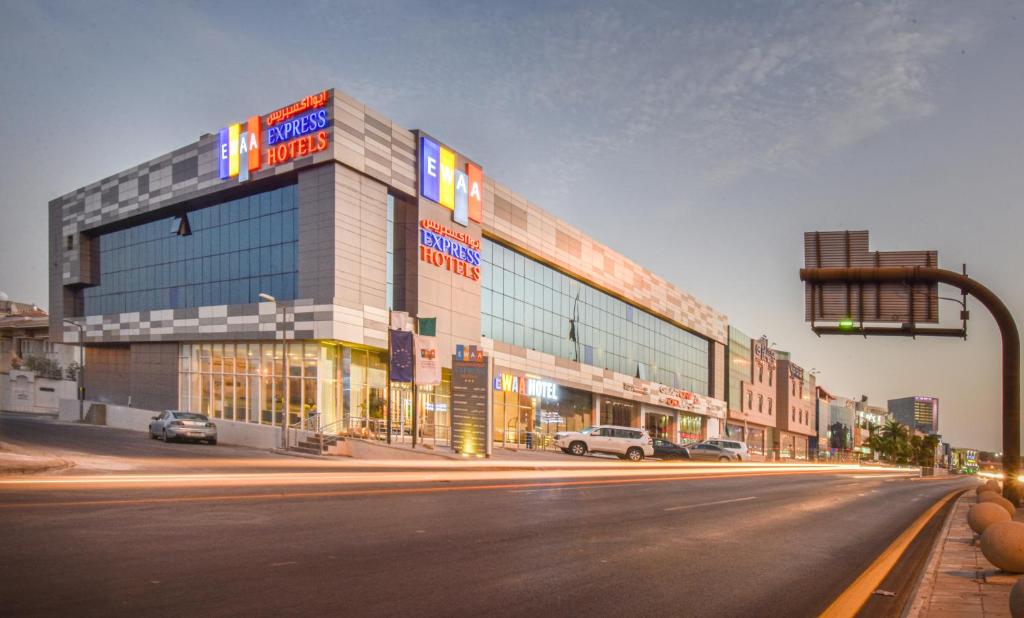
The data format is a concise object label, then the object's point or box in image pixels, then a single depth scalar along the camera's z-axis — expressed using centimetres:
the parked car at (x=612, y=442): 4631
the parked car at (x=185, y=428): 3709
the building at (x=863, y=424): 17495
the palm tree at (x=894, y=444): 13912
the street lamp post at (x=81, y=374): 5275
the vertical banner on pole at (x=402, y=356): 3656
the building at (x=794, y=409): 12025
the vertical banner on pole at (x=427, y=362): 3756
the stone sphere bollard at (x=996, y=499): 1334
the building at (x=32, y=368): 7431
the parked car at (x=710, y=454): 5700
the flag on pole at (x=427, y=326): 3931
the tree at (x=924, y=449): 15338
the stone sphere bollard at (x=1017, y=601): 491
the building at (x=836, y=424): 14742
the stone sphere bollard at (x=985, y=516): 1009
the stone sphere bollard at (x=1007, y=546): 768
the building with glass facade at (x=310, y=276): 4097
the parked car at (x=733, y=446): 5809
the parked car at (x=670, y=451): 5178
